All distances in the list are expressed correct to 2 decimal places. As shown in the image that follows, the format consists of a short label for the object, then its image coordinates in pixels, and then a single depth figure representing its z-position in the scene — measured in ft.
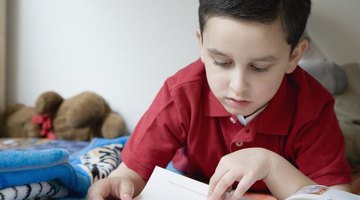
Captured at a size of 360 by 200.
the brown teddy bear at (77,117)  4.31
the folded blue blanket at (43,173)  2.07
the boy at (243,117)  2.03
